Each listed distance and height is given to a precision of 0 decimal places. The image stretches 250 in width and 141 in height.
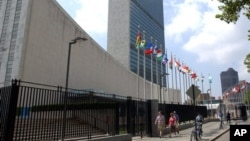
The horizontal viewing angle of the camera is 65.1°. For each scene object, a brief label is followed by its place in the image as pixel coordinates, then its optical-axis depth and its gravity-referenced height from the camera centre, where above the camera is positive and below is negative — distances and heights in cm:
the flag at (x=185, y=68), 3530 +608
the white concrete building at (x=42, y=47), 3006 +938
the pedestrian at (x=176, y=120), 1490 -136
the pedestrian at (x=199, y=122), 1186 -117
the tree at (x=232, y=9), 984 +474
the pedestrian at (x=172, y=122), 1459 -149
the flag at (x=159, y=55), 2880 +689
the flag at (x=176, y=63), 3334 +663
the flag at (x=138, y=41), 2666 +822
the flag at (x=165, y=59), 3045 +667
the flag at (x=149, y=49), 2787 +775
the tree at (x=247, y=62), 1907 +401
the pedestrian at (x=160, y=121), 1350 -129
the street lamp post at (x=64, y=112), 834 -49
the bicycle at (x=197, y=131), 1133 -170
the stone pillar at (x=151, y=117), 1435 -109
